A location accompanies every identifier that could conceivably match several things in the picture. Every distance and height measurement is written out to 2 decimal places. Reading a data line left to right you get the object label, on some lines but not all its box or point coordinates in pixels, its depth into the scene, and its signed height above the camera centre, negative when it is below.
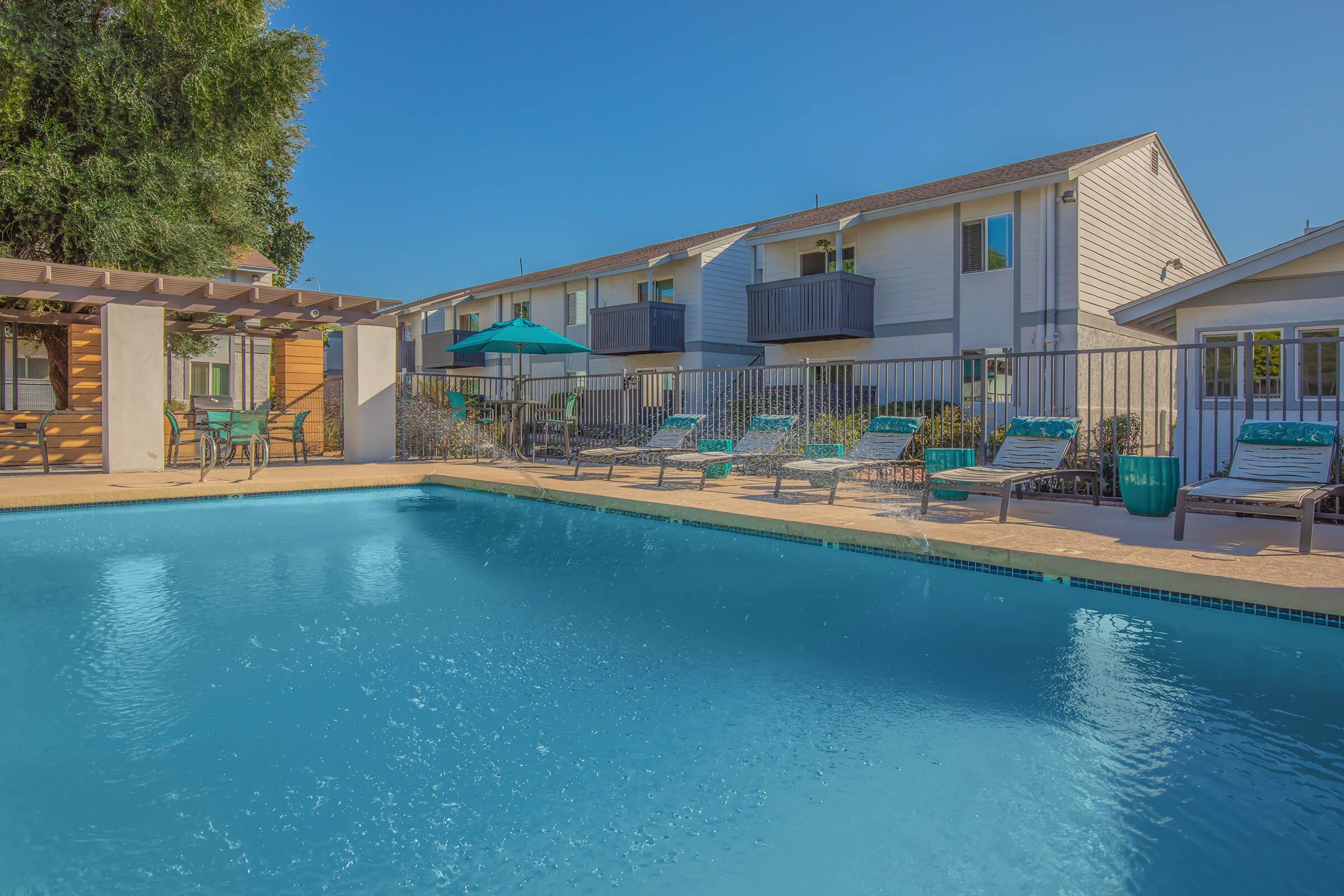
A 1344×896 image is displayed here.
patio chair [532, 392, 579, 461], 13.22 +0.13
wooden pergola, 9.76 +1.89
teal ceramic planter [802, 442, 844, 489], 9.20 -0.24
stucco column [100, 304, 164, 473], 10.41 +0.54
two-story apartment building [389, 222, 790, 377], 21.02 +3.68
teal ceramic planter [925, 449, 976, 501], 8.05 -0.30
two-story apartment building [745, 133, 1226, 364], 14.91 +3.64
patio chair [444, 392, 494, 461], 14.80 +0.18
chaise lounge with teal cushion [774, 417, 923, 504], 7.95 -0.21
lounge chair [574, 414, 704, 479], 10.55 -0.17
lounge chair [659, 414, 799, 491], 9.61 -0.17
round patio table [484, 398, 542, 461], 13.83 +0.13
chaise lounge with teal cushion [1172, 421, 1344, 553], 5.26 -0.36
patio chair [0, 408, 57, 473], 10.21 -0.17
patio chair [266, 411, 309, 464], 13.41 -0.12
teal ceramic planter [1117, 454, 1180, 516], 6.75 -0.47
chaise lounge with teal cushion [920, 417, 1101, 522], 6.80 -0.29
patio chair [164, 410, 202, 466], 11.15 -0.16
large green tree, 12.00 +5.11
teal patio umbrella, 13.29 +1.55
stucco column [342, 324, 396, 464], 12.98 +0.62
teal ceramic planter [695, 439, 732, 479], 10.55 -0.26
